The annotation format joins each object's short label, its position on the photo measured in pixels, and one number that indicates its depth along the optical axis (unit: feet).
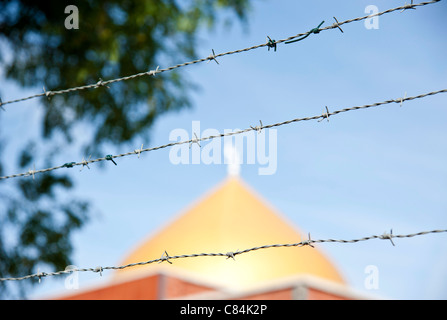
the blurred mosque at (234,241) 56.80
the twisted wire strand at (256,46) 8.18
